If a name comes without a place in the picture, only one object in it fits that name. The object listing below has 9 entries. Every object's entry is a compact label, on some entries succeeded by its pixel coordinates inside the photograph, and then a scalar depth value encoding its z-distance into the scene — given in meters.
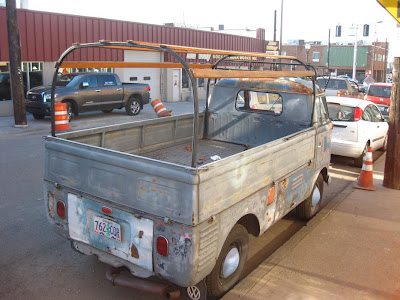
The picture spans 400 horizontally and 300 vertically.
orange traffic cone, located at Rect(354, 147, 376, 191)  8.02
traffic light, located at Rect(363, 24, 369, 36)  36.91
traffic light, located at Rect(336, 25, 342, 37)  39.50
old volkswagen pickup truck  3.43
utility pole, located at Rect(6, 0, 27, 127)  13.66
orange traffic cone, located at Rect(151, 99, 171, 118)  13.53
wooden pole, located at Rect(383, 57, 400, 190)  7.84
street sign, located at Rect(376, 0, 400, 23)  7.00
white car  9.73
